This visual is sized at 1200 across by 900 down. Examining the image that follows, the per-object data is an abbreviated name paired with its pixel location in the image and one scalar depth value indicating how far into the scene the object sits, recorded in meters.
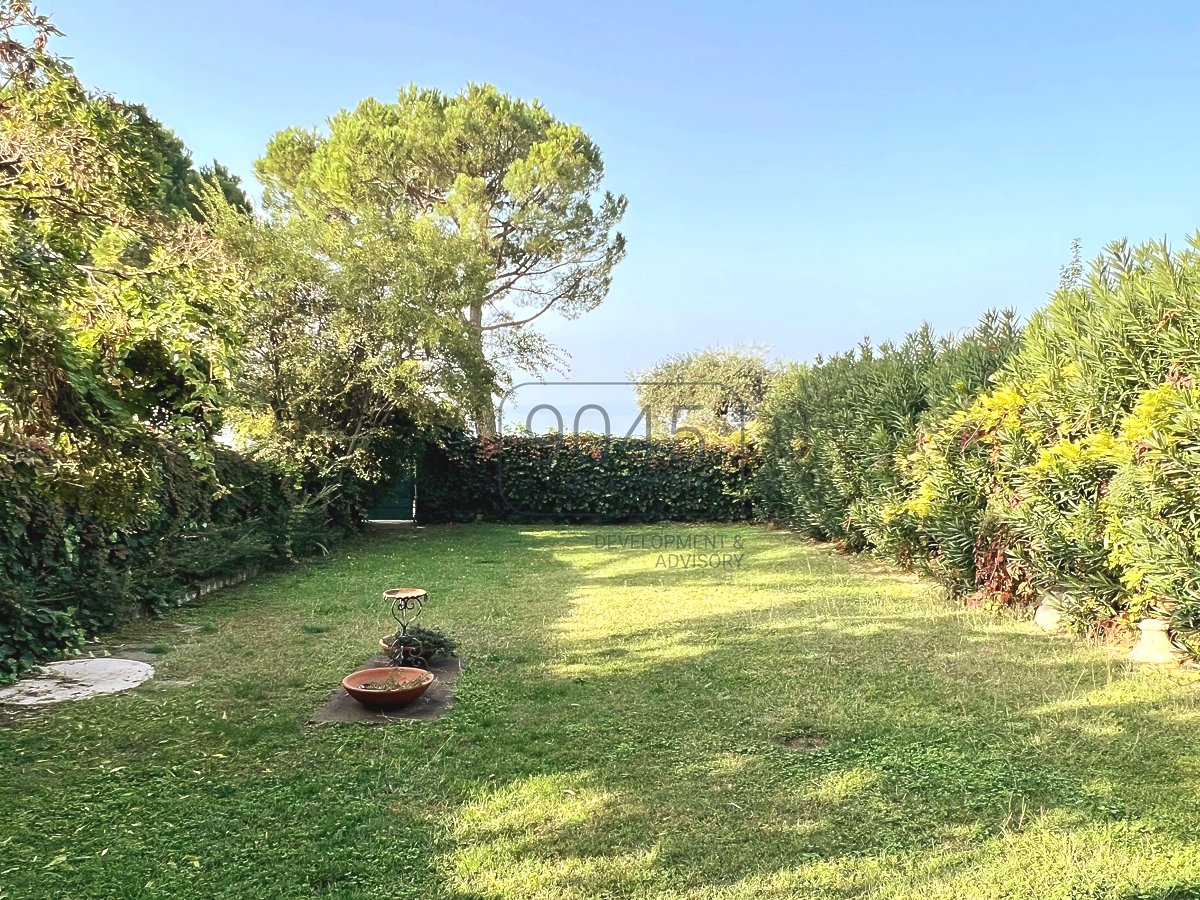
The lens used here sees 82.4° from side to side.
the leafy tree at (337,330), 10.43
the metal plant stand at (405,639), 4.74
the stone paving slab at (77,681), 4.20
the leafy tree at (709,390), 17.91
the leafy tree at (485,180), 16.88
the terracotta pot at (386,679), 3.89
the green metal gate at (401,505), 14.74
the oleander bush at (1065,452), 4.29
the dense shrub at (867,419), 7.40
